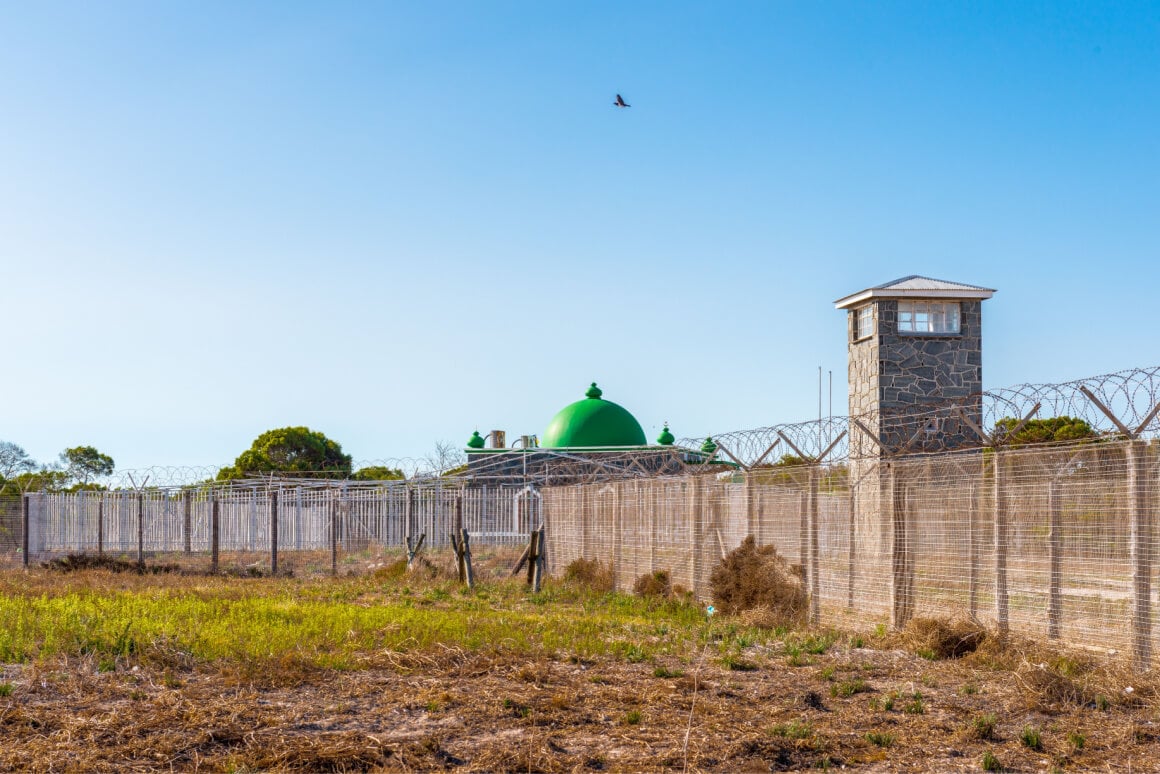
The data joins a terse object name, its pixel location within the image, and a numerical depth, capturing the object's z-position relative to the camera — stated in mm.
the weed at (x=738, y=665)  11047
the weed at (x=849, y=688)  9594
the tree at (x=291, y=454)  66125
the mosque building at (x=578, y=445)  36438
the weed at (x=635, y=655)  11516
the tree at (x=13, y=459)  60550
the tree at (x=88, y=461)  70125
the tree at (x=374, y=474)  53850
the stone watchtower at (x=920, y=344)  24219
